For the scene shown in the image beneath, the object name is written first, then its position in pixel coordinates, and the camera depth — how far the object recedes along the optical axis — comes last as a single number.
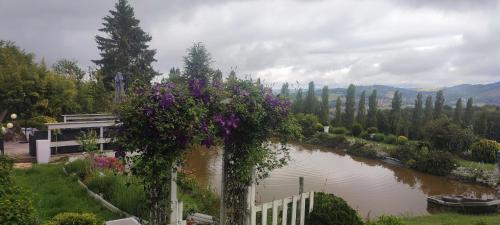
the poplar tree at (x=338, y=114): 27.75
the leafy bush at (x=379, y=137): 21.59
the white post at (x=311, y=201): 4.71
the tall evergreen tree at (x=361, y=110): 26.81
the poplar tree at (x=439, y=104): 23.80
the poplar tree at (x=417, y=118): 22.02
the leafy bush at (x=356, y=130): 23.62
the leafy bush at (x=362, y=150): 18.00
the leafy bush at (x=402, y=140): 19.95
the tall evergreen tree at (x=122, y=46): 23.33
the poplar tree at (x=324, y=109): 28.63
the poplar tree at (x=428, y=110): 23.22
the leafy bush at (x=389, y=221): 3.83
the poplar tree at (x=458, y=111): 22.98
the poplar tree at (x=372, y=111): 24.66
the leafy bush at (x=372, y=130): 23.18
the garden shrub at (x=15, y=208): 2.79
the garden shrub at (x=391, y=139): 20.80
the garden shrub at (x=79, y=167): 7.76
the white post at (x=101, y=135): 10.82
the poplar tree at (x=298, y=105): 31.41
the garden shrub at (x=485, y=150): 15.66
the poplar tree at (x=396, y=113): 22.93
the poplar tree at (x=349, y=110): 26.95
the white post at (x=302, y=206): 4.59
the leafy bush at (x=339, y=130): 23.94
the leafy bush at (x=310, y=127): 23.30
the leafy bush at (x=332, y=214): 4.53
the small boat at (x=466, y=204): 9.08
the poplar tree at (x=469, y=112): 22.85
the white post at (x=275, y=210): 4.24
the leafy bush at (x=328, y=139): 21.23
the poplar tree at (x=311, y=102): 30.72
